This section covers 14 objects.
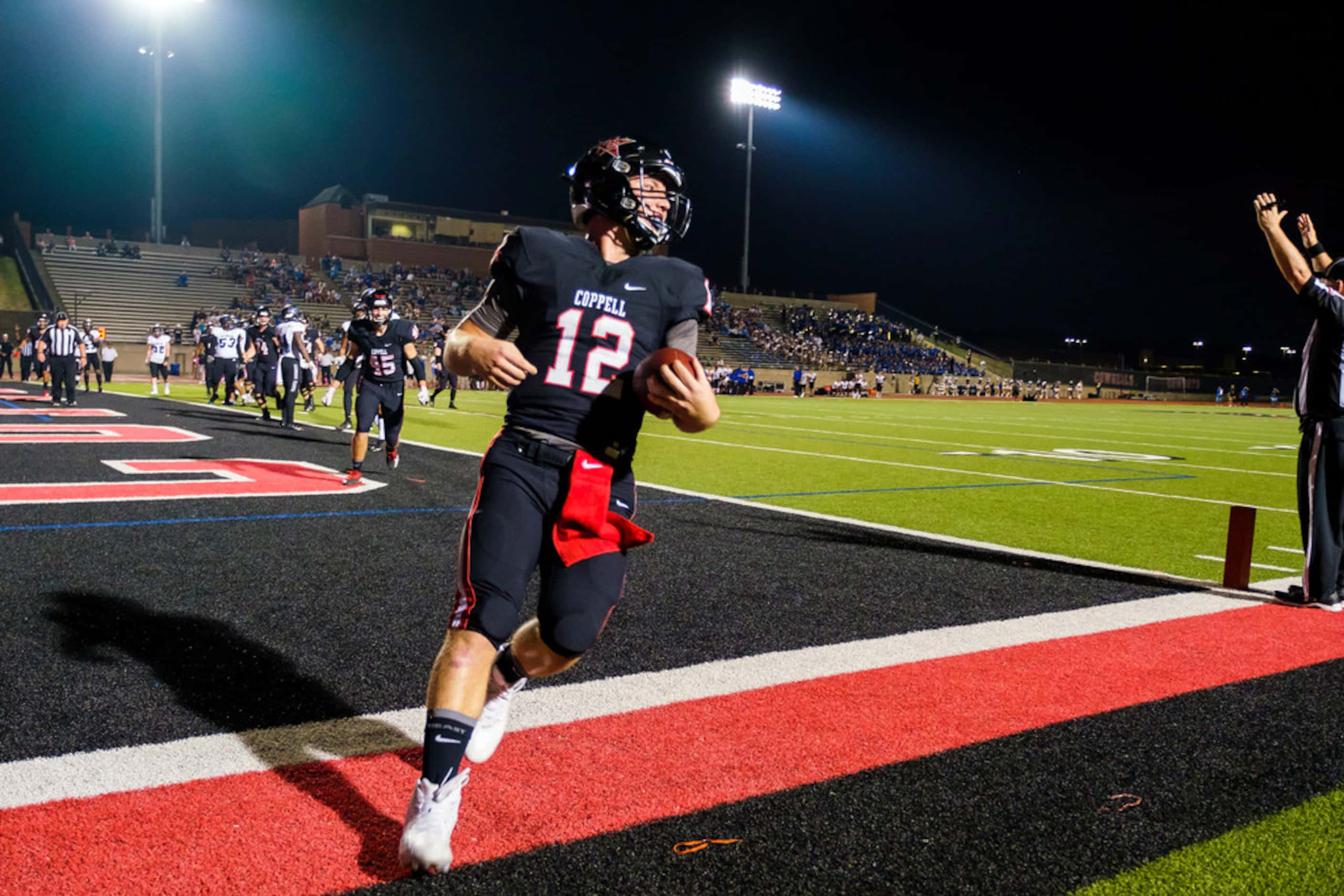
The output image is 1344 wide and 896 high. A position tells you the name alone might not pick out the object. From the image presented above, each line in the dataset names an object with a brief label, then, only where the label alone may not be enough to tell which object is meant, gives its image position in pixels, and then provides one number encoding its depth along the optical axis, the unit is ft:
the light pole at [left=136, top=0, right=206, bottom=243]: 131.75
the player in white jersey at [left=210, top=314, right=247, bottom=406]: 69.36
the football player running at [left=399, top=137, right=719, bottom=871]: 8.56
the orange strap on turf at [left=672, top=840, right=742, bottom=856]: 8.50
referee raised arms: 18.06
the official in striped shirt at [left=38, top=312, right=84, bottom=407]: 55.67
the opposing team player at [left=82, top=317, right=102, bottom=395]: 82.09
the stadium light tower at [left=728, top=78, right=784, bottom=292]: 183.11
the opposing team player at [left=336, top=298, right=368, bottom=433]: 34.19
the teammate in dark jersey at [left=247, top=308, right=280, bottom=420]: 55.52
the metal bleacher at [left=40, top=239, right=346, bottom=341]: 133.39
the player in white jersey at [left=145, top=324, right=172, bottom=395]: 80.33
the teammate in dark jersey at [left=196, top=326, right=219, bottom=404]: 74.23
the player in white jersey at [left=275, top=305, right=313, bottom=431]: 50.39
